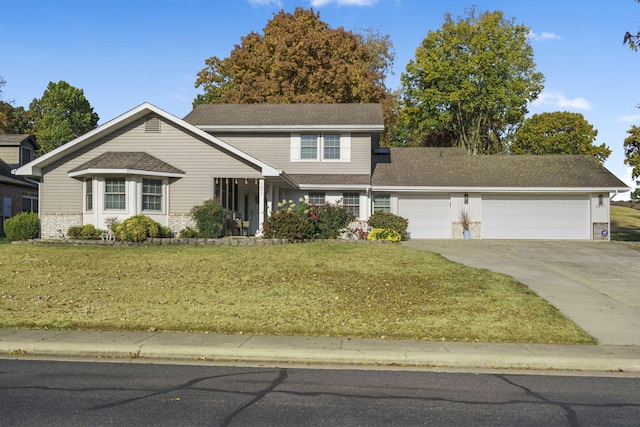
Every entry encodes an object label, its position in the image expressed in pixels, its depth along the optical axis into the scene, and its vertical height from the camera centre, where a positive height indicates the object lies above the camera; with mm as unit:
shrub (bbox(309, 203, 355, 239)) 21375 +134
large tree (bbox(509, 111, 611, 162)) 44031 +7375
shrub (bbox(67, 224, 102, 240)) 20156 -315
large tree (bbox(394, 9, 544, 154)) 40500 +11064
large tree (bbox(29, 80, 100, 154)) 60094 +12552
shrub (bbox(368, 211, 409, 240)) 23123 +103
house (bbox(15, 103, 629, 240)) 21328 +2044
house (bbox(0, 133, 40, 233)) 30938 +2527
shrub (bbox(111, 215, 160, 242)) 19125 -187
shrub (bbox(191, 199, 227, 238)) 20391 +150
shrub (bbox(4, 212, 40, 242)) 20797 -137
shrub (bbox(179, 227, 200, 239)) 20500 -383
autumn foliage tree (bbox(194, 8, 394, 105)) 37594 +11385
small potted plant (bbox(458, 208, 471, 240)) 25516 +218
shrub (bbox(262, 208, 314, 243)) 19891 -69
